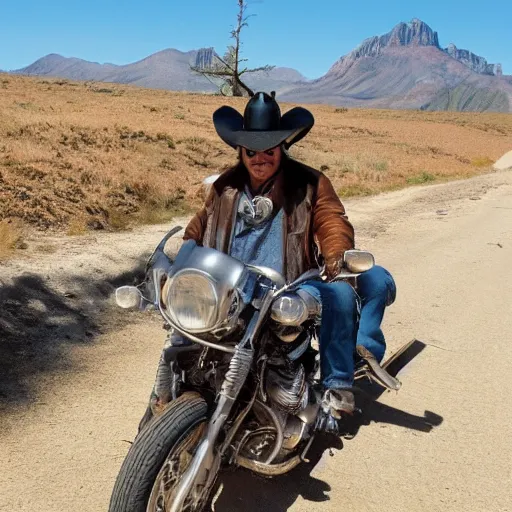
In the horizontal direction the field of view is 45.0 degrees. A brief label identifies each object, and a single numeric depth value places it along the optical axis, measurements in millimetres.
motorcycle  2350
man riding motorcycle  3059
